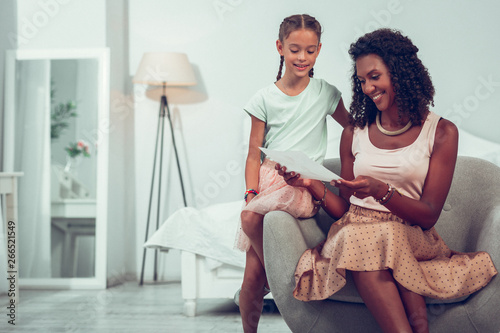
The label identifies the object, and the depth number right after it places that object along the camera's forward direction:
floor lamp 3.64
